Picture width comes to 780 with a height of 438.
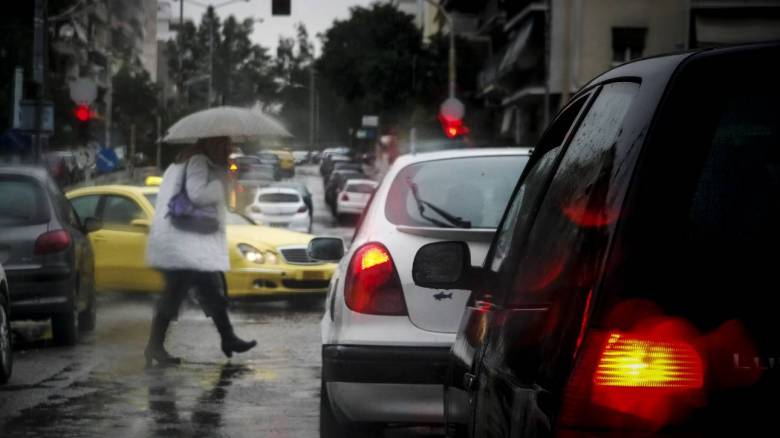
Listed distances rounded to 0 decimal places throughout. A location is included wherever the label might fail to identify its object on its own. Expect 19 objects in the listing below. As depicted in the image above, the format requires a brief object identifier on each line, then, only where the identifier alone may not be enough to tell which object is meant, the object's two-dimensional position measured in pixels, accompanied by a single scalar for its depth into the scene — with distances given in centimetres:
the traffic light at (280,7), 3738
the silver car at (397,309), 683
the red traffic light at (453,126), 3794
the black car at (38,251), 1311
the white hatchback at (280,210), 3950
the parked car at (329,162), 8521
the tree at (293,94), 17600
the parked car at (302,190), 4306
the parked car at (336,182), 6082
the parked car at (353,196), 5059
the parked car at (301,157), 11932
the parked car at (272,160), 6755
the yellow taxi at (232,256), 1773
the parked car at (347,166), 7089
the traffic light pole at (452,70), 5250
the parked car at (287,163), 9062
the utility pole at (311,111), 16005
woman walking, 1195
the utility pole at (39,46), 3022
